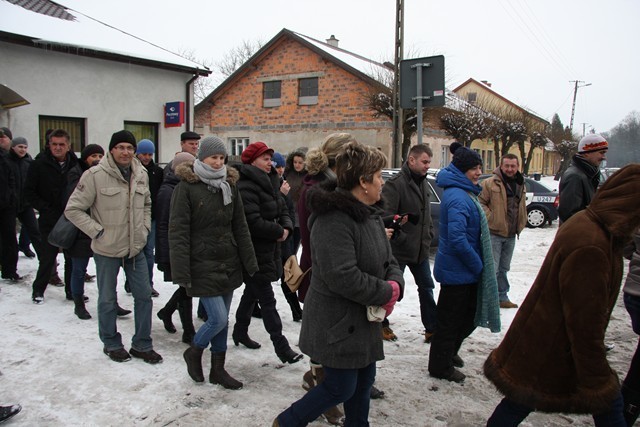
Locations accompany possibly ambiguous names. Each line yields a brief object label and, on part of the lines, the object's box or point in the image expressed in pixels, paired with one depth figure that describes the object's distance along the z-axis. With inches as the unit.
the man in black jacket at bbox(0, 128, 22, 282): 252.8
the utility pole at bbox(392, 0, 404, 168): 527.1
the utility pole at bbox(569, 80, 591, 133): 2136.2
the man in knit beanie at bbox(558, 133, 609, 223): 194.9
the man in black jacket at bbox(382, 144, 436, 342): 189.2
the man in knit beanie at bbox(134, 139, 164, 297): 233.0
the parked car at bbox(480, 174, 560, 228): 552.7
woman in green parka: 148.3
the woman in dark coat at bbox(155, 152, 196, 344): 190.1
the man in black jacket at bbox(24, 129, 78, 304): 225.6
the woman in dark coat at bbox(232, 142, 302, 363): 167.9
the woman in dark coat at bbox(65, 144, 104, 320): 198.5
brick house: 881.6
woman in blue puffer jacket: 157.3
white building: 445.7
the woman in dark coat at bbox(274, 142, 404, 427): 101.6
